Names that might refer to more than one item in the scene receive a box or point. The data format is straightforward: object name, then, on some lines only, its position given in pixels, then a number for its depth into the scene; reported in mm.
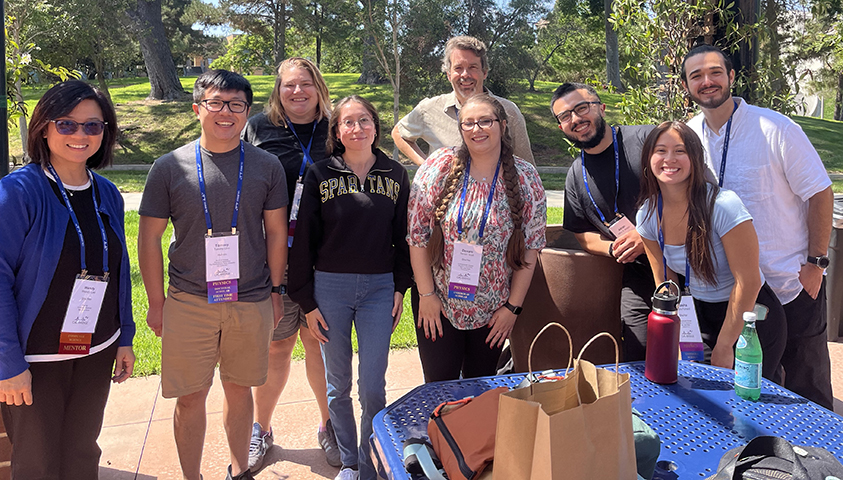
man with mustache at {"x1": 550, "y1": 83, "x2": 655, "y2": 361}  3102
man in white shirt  3000
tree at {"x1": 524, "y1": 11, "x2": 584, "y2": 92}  32125
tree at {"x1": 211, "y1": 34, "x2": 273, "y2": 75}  29347
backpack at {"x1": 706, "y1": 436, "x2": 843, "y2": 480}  1521
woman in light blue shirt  2639
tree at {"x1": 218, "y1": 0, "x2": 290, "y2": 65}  23875
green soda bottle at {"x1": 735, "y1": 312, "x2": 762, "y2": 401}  2223
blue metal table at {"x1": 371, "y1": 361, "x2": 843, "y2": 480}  1895
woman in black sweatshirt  2883
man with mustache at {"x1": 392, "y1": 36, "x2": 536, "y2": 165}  3775
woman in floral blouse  2811
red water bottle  2303
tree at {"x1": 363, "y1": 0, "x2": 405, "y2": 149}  17156
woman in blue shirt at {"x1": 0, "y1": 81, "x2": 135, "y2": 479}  2250
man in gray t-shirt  2711
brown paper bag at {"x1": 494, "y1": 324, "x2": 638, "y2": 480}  1445
